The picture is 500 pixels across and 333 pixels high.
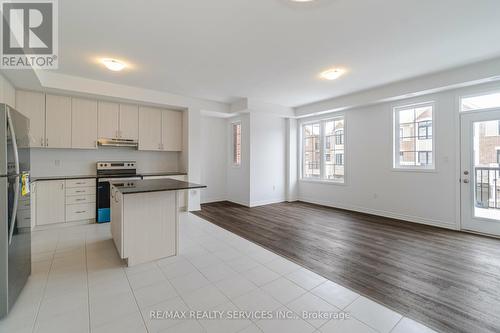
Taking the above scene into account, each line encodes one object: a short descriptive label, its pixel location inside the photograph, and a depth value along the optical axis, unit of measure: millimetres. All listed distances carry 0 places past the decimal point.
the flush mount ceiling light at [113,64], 3412
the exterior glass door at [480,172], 3709
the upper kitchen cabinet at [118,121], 4727
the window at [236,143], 6670
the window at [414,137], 4430
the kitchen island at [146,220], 2688
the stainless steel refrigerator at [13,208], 1811
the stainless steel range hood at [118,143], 4676
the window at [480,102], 3688
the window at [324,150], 5941
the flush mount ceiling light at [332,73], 3776
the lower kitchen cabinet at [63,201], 3988
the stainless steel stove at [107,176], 4461
